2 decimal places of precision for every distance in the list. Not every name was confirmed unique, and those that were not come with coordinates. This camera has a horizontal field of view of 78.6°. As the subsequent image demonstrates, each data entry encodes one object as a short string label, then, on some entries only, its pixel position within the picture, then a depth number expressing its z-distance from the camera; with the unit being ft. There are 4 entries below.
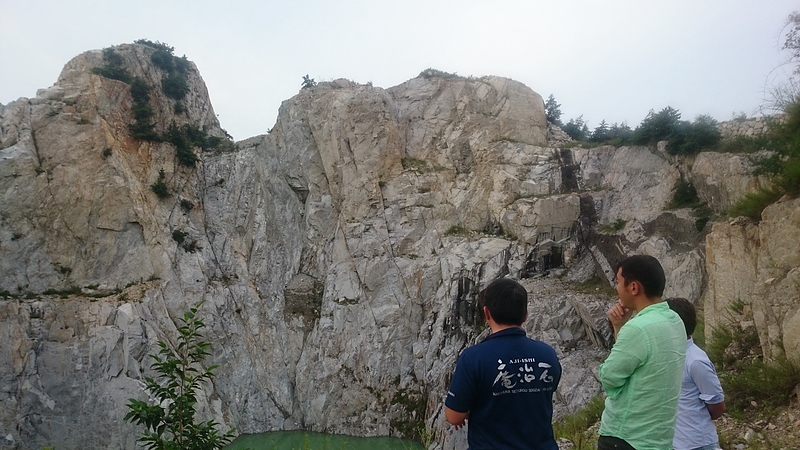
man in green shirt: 8.96
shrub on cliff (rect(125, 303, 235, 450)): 13.47
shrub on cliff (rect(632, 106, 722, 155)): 55.68
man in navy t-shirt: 8.88
